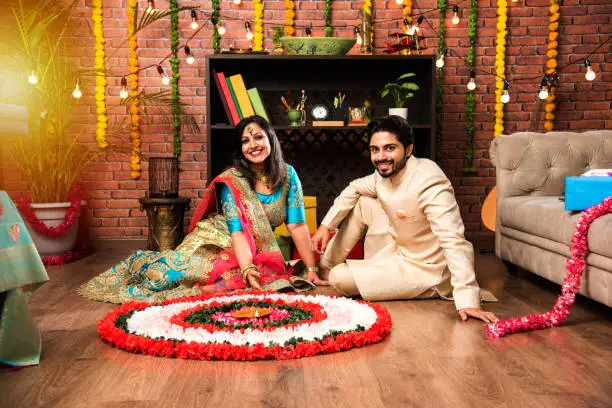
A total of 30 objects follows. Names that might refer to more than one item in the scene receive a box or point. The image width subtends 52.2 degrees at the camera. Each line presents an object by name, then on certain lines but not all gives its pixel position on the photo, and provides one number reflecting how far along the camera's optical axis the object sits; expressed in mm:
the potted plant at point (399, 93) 4231
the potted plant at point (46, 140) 4145
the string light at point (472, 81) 4351
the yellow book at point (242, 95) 4273
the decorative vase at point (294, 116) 4410
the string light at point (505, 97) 4123
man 2807
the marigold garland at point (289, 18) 4656
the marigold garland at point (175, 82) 4637
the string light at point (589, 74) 4080
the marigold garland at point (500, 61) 4699
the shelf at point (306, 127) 4211
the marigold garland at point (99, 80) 4613
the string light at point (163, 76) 4352
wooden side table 4340
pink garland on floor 2324
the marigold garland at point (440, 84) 4703
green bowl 4273
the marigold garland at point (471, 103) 4688
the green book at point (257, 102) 4320
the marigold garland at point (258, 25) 4660
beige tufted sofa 3428
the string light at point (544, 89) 4223
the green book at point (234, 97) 4281
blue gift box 2693
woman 3072
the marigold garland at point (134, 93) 4621
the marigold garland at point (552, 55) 4680
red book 4270
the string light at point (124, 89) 4275
